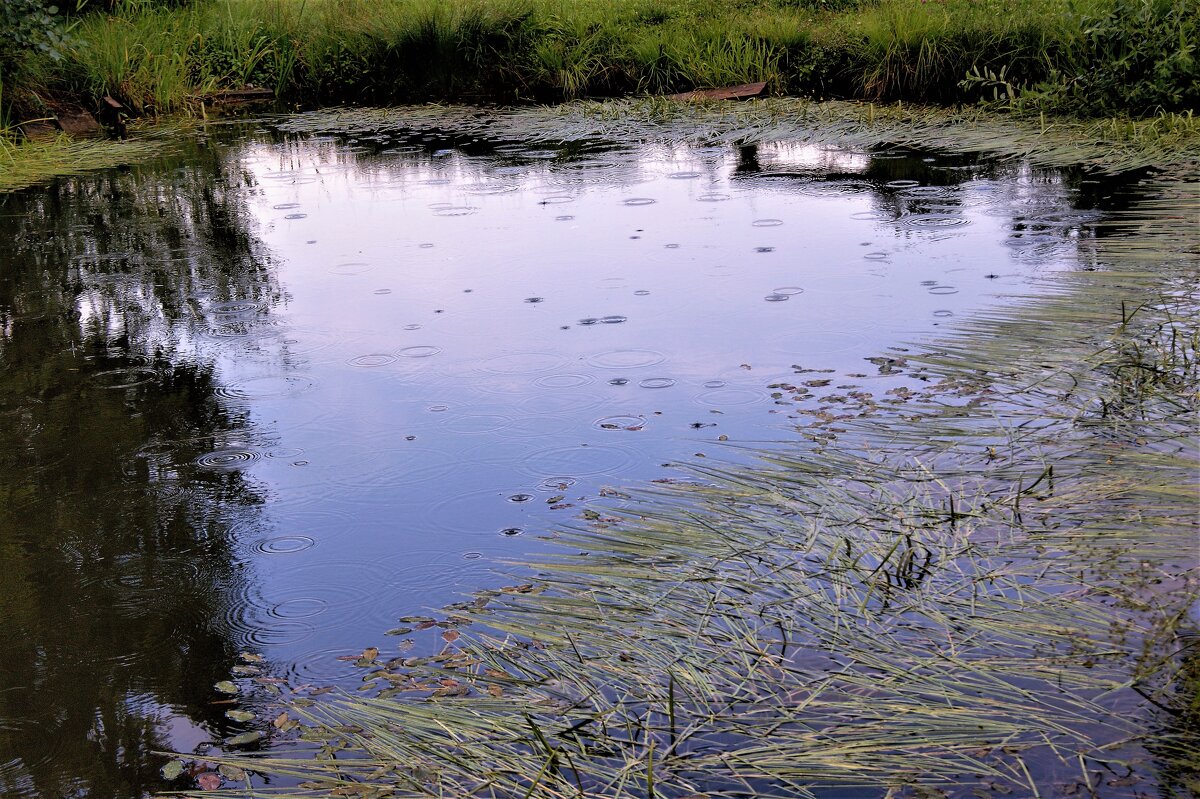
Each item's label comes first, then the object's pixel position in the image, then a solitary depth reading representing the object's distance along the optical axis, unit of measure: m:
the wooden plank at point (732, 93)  9.21
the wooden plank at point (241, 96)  10.80
